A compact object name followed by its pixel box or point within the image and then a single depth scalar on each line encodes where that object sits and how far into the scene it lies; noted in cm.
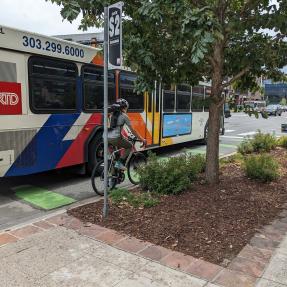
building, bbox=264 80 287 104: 9074
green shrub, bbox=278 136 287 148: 1275
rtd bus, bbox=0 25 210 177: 636
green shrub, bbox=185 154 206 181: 694
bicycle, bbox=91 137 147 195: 670
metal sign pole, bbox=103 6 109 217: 490
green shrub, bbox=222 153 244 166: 946
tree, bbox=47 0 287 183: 514
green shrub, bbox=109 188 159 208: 569
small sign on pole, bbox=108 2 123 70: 474
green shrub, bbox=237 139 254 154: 1100
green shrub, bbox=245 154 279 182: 716
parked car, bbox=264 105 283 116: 4644
